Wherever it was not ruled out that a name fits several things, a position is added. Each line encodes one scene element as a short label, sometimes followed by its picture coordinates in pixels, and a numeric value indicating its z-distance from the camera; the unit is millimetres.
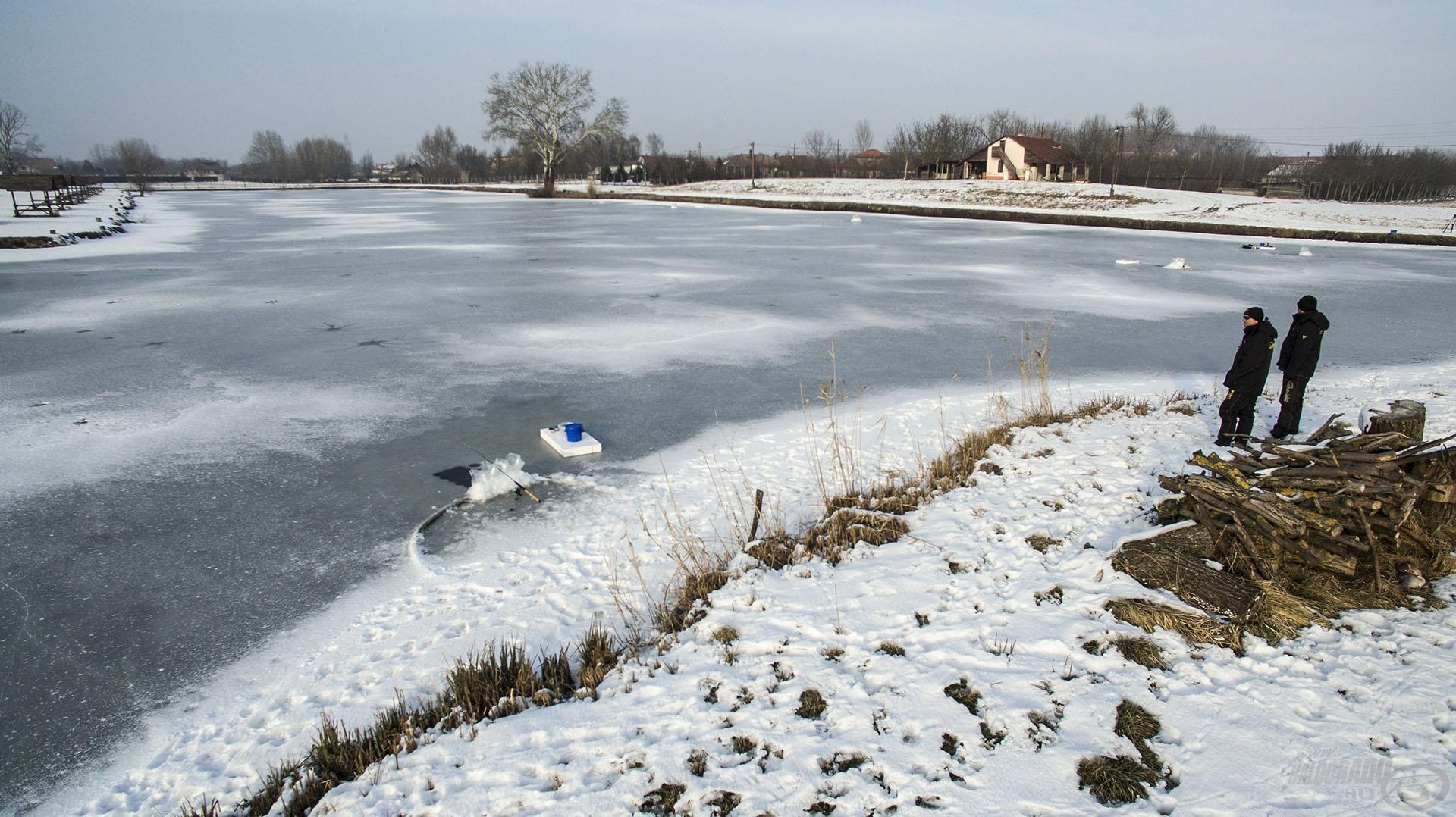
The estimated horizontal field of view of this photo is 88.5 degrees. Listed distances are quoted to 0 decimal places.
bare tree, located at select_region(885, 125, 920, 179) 87500
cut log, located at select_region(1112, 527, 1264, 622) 3453
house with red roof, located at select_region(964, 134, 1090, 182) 69438
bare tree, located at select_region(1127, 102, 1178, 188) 76750
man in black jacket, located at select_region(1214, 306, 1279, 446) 5926
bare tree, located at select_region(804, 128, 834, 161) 136875
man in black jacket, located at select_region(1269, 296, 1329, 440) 6137
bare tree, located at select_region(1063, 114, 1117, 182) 71750
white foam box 6211
